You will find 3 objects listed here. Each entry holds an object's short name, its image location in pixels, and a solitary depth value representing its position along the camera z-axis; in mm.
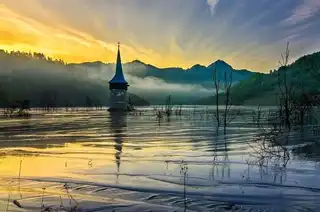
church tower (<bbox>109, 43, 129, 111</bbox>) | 69083
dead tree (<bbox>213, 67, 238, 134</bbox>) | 25243
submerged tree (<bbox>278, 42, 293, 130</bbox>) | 21900
